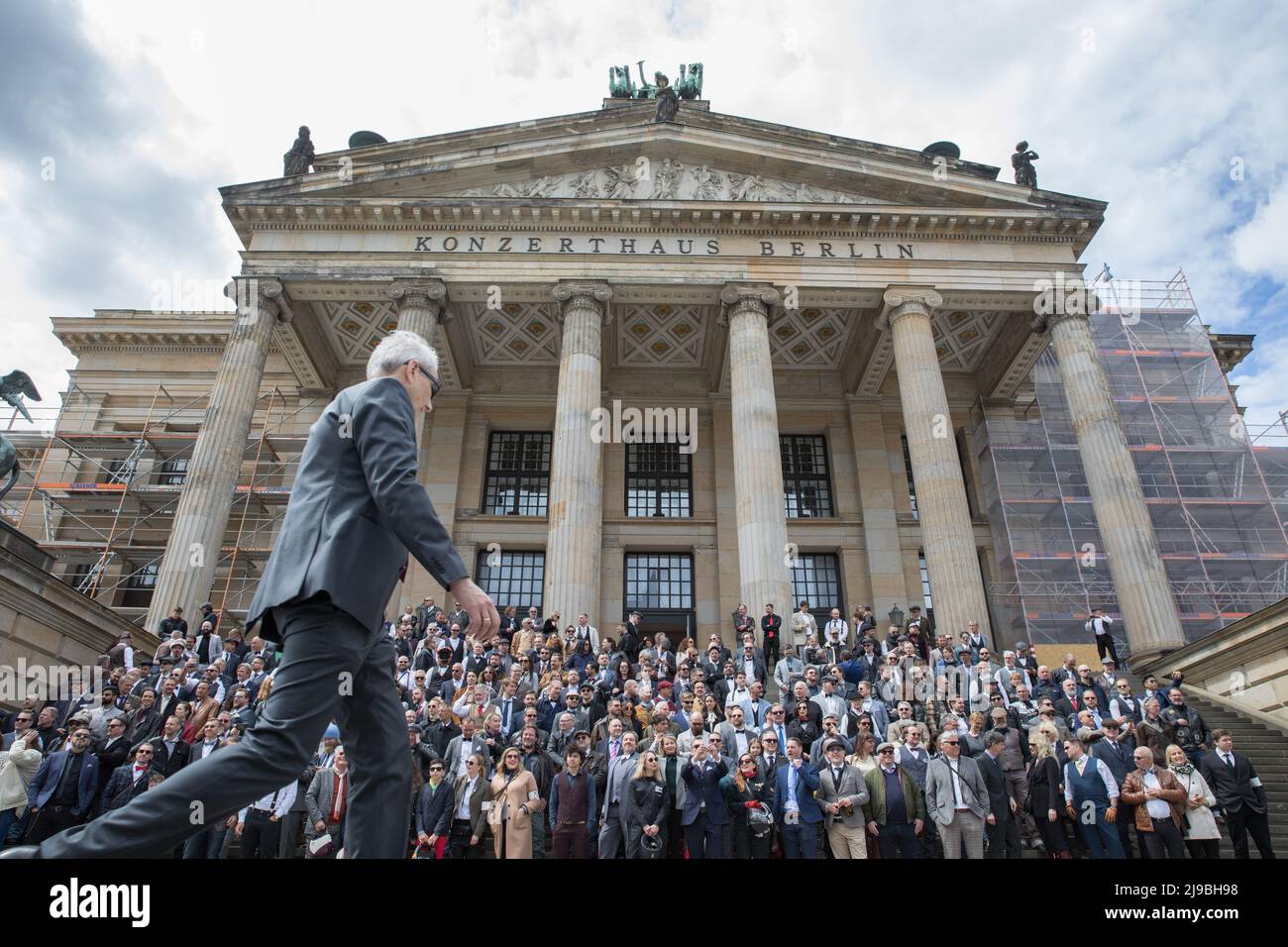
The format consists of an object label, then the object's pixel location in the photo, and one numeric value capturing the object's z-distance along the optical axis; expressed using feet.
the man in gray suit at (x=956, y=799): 29.96
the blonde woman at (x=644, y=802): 28.84
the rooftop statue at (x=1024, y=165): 84.17
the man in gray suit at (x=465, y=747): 33.76
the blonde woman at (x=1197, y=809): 29.66
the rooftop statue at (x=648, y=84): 105.19
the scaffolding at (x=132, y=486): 86.28
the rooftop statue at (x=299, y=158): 82.43
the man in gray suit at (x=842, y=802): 29.89
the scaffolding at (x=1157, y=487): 79.56
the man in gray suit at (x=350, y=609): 9.09
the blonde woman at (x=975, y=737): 33.19
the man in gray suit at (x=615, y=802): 30.04
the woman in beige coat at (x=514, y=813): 29.66
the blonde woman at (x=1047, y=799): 31.48
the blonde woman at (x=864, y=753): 31.91
